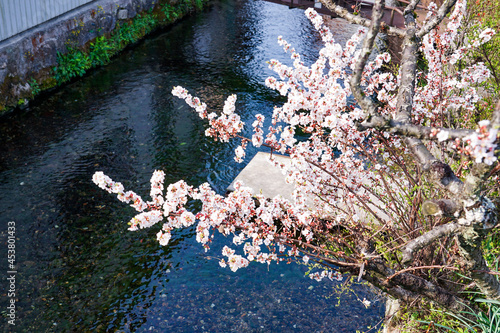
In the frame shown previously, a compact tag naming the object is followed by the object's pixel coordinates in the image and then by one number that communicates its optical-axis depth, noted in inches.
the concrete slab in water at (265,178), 258.7
